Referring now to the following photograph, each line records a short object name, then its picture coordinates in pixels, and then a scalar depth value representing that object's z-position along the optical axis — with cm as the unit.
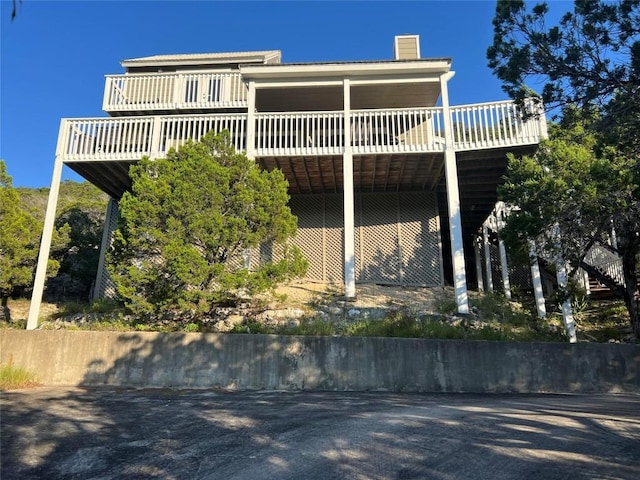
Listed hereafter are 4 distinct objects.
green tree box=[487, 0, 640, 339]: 670
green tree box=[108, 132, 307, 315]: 966
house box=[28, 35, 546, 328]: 1298
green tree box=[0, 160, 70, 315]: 1317
